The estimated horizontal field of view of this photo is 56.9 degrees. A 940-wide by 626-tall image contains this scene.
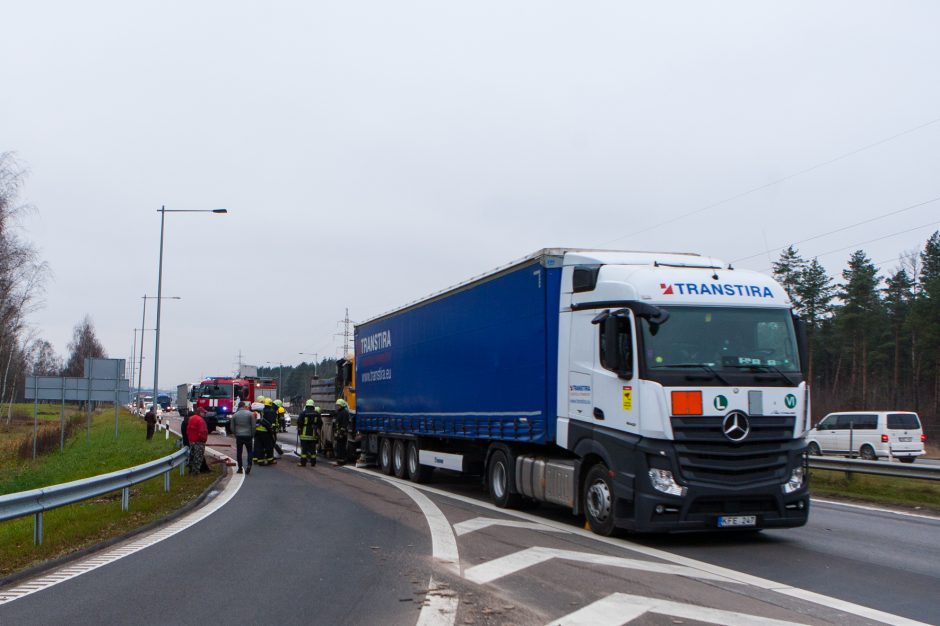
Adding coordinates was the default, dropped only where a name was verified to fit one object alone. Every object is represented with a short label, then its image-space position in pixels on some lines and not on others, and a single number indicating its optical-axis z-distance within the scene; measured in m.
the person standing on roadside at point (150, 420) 36.28
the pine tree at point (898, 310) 54.44
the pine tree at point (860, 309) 54.22
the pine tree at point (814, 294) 61.06
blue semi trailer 9.62
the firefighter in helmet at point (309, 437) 22.55
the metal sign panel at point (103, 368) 28.59
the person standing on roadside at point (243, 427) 20.36
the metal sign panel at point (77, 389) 27.64
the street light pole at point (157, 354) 36.79
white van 28.41
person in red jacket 19.77
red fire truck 48.91
